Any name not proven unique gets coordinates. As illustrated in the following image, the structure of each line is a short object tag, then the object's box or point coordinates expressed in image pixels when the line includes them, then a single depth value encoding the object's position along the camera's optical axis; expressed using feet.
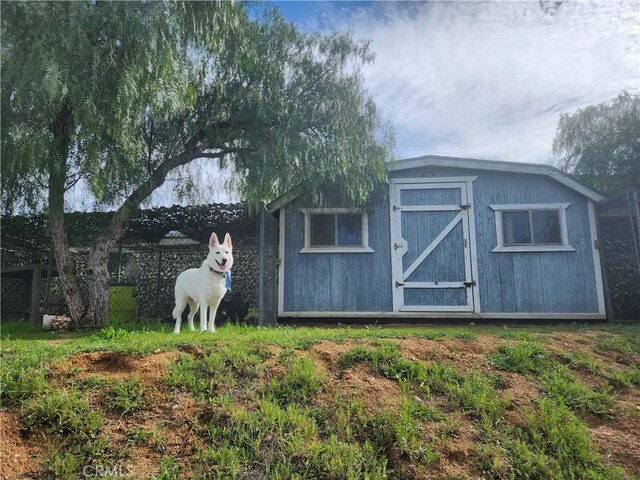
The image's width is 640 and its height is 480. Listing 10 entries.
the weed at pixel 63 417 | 9.41
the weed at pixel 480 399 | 11.00
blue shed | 27.50
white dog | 18.81
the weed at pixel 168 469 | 8.52
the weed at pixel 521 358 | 13.32
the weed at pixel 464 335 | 15.96
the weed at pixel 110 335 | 16.18
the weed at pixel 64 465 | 8.41
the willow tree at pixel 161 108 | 18.85
